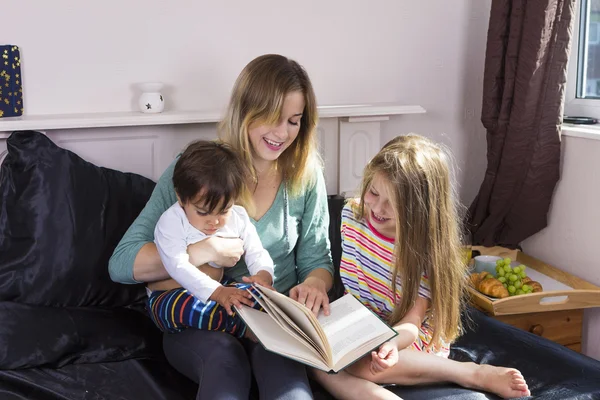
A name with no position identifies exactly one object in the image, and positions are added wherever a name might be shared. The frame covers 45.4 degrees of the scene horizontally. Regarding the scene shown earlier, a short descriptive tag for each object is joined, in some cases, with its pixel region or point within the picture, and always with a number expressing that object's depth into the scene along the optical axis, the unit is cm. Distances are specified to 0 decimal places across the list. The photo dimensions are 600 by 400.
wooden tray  202
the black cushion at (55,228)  179
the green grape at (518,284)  208
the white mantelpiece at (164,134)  199
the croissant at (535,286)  209
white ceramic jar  206
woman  146
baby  155
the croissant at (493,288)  204
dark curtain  221
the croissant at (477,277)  212
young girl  157
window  241
